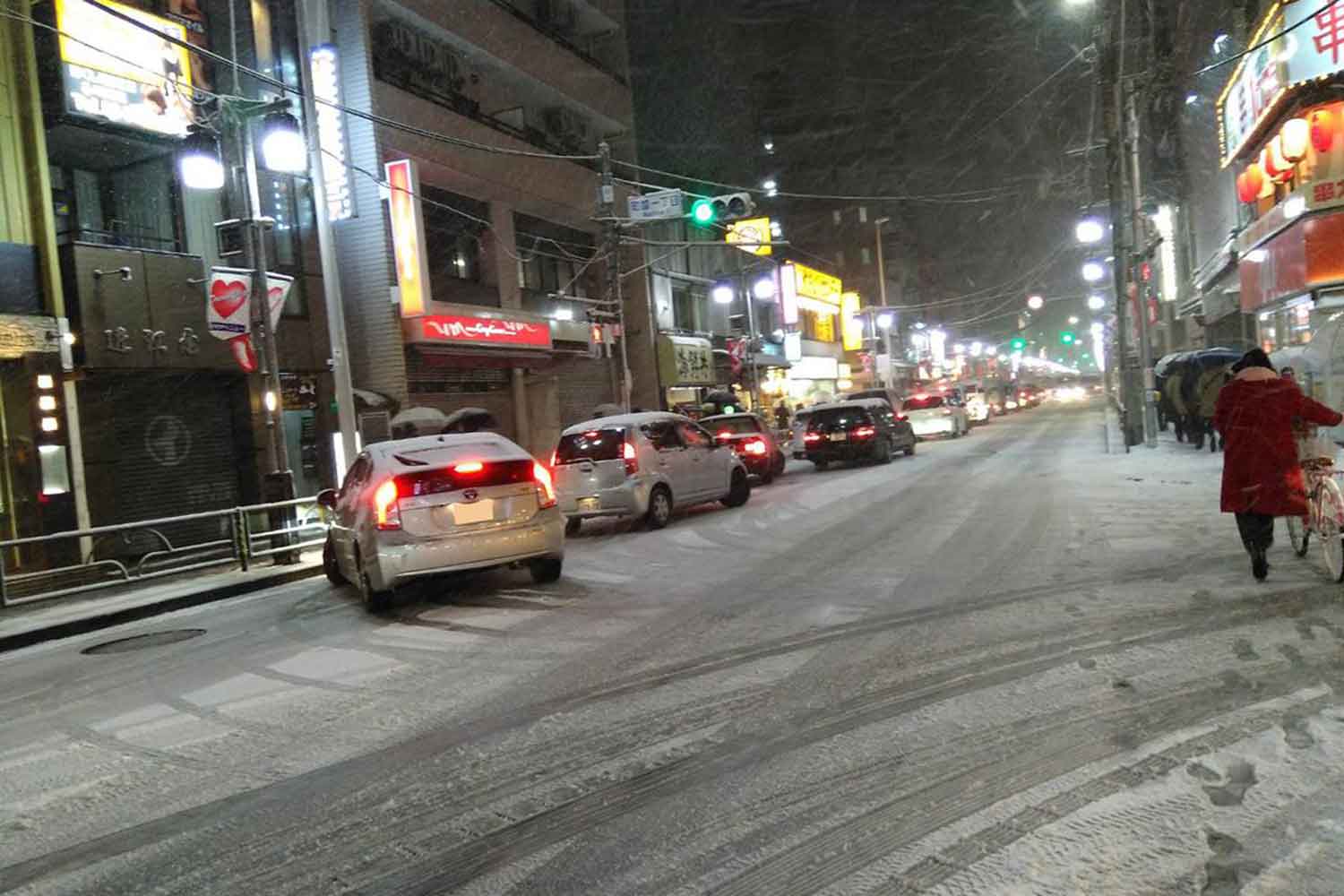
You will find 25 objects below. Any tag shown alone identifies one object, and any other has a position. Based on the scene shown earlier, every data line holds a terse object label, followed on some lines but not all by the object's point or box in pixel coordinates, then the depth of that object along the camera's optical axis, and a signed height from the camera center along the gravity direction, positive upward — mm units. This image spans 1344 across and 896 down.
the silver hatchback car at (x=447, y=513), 9188 -657
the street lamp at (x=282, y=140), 13562 +4392
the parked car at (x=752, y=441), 21891 -510
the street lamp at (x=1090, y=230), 30719 +4827
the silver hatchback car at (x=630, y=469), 14539 -607
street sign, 22000 +5004
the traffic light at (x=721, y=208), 18281 +3928
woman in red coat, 7434 -628
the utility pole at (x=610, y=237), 23094 +4636
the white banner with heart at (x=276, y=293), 13766 +2351
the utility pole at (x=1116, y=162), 20719 +5076
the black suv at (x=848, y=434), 24391 -626
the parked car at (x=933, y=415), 36312 -534
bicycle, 7121 -1059
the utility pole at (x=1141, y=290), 21969 +2072
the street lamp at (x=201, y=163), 13273 +4107
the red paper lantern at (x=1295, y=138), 17797 +4123
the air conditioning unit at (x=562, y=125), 30219 +9489
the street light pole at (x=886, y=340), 61556 +4160
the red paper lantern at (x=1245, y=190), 21812 +4093
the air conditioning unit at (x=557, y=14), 29998 +13130
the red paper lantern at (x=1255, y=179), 21094 +4118
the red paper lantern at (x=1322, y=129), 17844 +4230
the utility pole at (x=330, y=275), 14922 +2722
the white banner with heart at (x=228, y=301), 13203 +2191
